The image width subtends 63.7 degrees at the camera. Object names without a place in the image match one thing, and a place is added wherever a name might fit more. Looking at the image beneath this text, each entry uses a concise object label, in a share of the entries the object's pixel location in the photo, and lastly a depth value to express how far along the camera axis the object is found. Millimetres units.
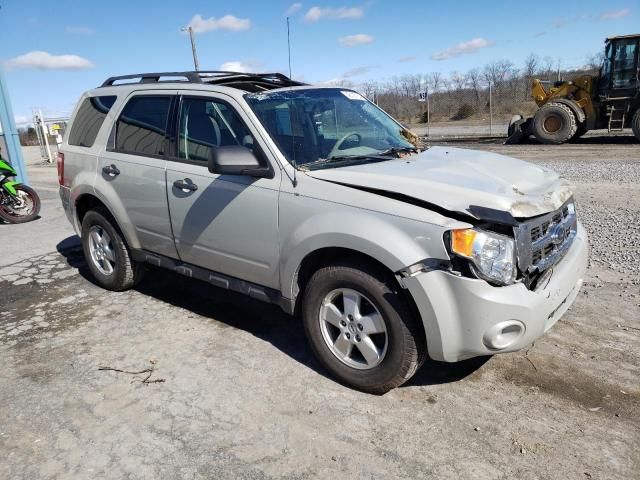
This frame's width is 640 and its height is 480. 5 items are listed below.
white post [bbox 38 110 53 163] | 22156
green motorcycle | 8773
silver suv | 2863
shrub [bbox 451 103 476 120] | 35125
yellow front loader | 16844
